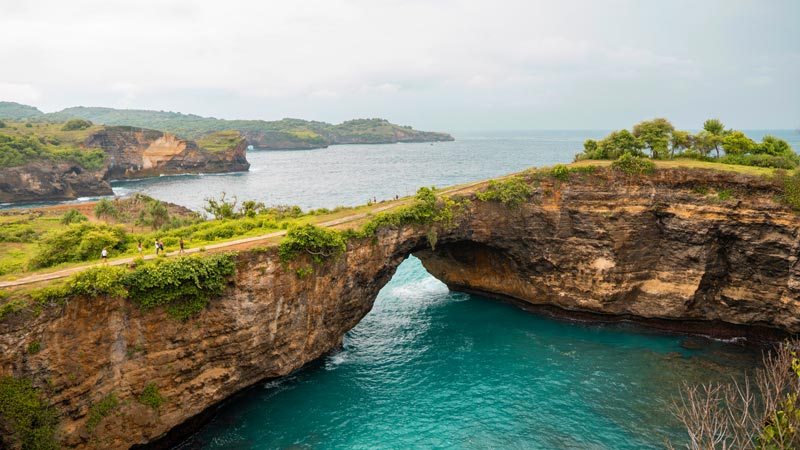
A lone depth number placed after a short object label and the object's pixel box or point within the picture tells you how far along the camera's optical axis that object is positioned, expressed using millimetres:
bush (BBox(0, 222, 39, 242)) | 45362
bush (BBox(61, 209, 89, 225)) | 51281
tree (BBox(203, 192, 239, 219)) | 44125
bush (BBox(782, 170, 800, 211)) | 31719
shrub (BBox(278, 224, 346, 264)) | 27719
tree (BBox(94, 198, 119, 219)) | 66250
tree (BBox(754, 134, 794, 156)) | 38938
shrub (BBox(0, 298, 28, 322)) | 19844
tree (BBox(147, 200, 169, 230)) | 56134
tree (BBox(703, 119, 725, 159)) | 43625
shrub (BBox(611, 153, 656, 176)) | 36469
